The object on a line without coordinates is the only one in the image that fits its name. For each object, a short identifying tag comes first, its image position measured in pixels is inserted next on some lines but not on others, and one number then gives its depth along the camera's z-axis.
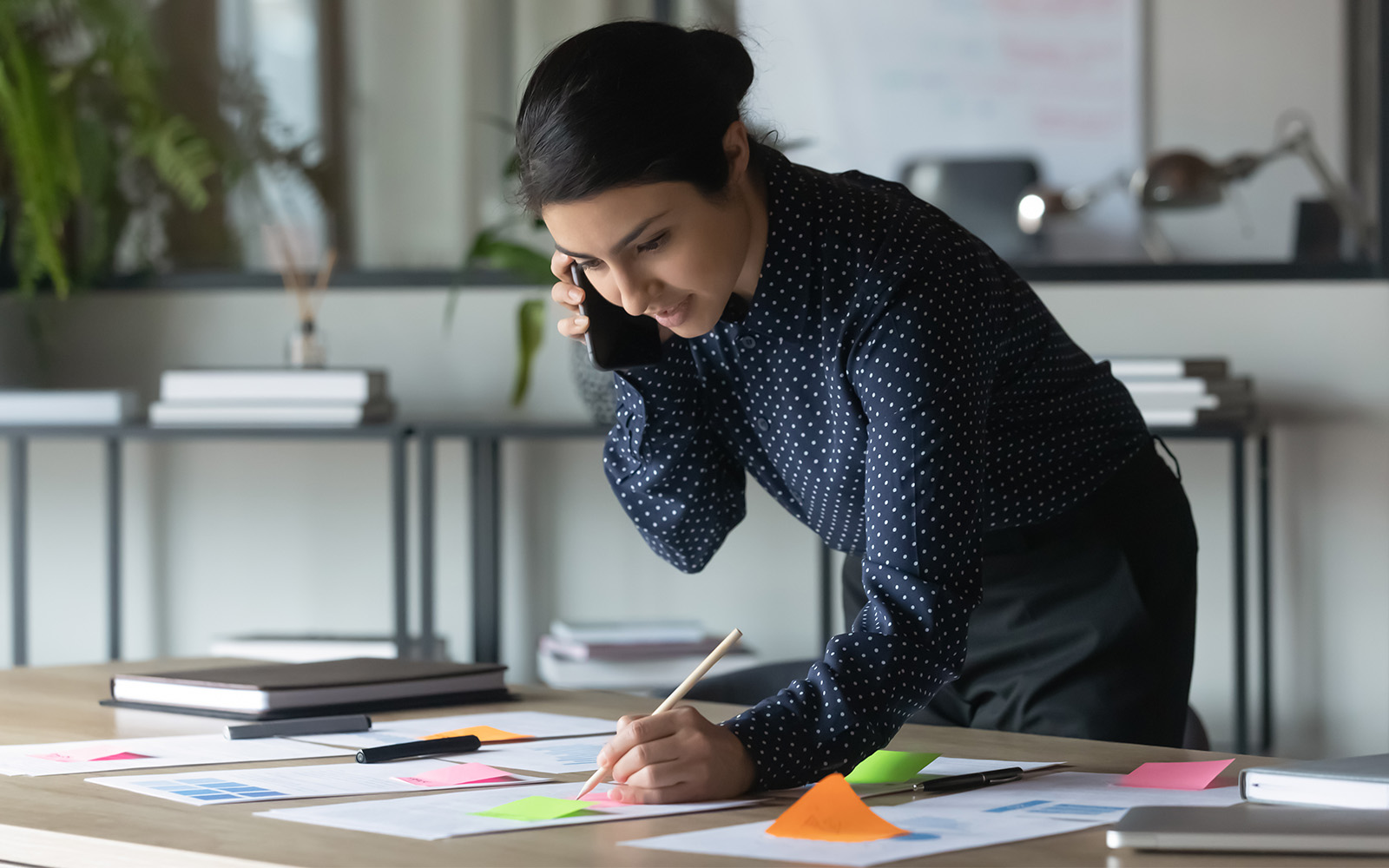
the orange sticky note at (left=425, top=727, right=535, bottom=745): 3.04
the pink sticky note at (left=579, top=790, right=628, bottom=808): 2.75
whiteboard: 5.30
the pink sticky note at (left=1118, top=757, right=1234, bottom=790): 2.82
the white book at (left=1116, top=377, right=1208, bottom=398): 4.50
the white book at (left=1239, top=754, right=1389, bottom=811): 2.68
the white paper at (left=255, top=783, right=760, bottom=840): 2.67
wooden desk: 2.59
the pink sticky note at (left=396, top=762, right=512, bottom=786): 2.84
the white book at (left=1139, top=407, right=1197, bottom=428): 4.46
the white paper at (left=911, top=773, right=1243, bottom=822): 2.73
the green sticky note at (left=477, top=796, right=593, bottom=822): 2.71
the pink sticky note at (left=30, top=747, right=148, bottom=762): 2.95
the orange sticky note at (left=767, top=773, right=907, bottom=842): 2.66
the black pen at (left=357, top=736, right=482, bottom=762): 2.93
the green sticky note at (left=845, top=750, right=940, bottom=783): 2.86
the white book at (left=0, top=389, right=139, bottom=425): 5.20
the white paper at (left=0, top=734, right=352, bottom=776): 2.91
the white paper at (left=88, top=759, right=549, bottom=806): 2.78
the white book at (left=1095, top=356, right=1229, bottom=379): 4.53
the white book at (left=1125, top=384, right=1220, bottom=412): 4.48
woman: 2.88
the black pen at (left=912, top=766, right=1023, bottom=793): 2.82
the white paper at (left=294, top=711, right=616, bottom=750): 3.06
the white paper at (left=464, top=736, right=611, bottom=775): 2.91
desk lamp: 4.88
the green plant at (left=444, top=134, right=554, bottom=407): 4.89
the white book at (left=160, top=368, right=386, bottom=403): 5.03
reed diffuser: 5.23
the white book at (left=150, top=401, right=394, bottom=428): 5.02
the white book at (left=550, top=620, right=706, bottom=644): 4.90
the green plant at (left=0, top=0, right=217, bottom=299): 5.23
